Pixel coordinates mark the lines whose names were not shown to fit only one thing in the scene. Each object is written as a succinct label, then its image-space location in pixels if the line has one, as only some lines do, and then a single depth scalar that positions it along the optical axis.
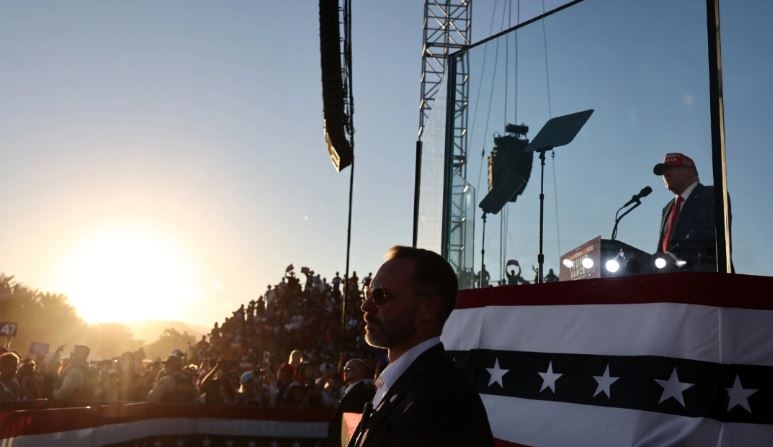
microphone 4.35
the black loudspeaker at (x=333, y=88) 13.91
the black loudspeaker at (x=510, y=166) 5.18
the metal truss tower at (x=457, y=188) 6.01
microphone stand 4.43
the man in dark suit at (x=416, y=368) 1.66
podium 4.33
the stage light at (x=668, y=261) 4.06
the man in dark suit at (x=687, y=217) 3.91
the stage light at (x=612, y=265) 4.32
